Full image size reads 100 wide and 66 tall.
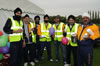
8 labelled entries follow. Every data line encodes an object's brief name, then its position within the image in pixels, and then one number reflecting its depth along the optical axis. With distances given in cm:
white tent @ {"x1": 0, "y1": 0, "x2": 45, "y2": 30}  414
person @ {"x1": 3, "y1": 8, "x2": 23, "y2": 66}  227
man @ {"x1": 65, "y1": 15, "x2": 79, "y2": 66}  275
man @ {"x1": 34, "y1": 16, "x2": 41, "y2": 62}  360
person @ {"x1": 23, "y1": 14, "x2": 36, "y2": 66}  314
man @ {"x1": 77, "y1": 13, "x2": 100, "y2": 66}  186
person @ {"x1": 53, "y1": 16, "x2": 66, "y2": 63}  328
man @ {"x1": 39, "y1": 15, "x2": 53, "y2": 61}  352
